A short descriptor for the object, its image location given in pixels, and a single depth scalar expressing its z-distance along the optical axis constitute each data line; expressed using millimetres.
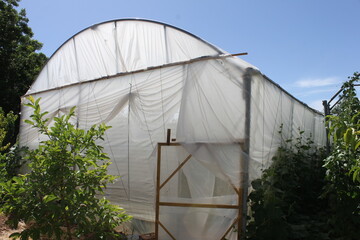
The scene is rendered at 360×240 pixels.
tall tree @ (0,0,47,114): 15227
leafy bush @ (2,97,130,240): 3012
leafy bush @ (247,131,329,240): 3492
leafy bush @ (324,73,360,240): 3604
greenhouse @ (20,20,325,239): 3939
